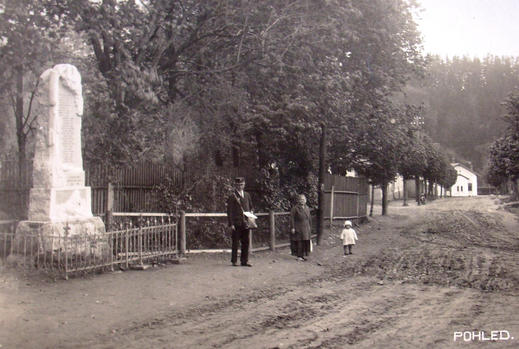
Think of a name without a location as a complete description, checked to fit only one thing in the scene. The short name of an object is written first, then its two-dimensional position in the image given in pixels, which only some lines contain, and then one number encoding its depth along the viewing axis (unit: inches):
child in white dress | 586.9
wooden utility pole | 667.4
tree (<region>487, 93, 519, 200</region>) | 944.3
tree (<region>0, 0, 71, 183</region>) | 487.5
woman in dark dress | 530.0
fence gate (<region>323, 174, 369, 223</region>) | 874.8
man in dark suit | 447.2
